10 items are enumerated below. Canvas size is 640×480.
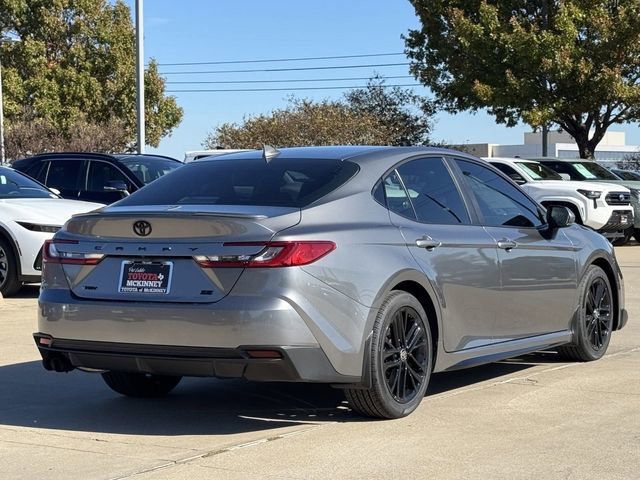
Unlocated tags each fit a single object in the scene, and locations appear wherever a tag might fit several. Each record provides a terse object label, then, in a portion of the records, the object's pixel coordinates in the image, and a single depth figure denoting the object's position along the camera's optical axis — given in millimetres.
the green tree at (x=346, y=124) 47781
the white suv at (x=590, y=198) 20391
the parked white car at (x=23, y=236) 12781
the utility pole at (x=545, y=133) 32656
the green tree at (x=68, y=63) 43156
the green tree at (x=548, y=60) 29797
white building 77625
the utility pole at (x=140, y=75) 22703
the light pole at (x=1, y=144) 35875
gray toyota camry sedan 5750
